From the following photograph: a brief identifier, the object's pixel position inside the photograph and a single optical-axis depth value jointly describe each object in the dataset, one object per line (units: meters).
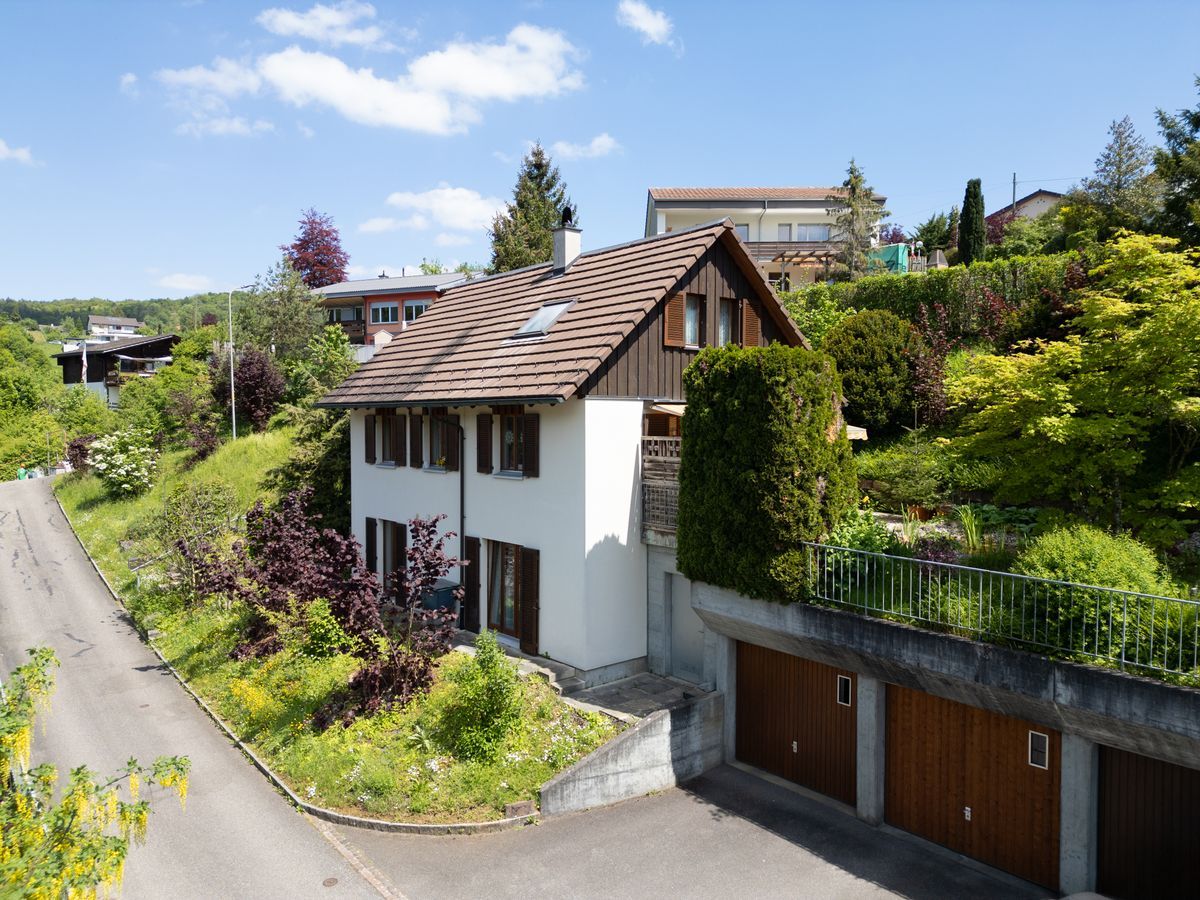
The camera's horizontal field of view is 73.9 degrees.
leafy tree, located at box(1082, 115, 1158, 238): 32.59
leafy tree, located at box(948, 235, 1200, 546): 12.34
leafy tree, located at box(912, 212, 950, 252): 56.59
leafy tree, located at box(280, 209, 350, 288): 70.31
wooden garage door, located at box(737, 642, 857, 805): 14.75
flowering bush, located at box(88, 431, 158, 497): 38.50
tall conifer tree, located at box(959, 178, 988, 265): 39.69
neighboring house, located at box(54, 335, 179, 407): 64.69
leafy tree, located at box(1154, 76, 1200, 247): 22.17
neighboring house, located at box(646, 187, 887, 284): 54.06
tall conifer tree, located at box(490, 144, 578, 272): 43.80
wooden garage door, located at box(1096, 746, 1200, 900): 10.66
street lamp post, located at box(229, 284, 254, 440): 39.66
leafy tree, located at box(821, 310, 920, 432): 24.72
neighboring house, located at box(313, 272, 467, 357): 55.53
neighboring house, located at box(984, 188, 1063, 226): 64.53
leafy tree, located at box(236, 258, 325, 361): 48.06
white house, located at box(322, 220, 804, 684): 16.88
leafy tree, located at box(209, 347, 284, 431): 42.66
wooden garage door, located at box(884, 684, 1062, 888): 11.89
